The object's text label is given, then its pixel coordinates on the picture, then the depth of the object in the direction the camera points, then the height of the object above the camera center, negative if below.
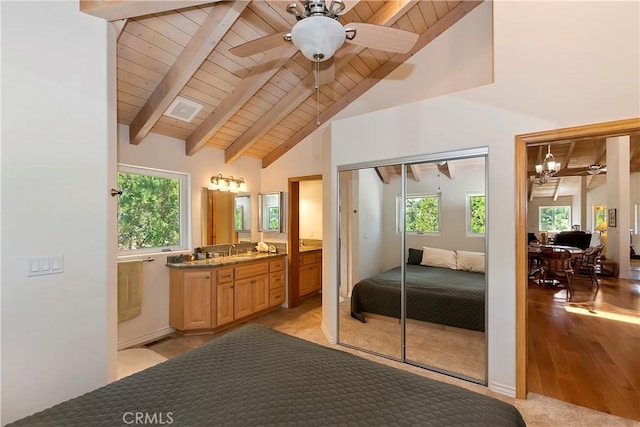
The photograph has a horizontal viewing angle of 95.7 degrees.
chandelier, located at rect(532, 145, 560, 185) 5.69 +0.89
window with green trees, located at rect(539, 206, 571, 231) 11.38 -0.22
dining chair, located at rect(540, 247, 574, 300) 4.84 -0.86
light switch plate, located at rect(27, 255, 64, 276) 1.70 -0.30
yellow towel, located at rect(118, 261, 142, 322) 3.07 -0.81
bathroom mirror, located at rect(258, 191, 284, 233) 4.64 +0.03
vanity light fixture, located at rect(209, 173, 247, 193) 4.14 +0.45
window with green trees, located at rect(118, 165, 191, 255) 3.34 +0.05
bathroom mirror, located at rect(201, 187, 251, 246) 4.05 -0.04
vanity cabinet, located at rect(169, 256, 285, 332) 3.44 -1.02
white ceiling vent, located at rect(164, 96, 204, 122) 3.11 +1.17
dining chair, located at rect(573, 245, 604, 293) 5.44 -0.95
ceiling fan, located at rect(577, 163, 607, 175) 6.50 +1.01
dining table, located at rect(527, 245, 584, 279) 5.23 -0.85
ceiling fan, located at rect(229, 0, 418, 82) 1.52 +1.08
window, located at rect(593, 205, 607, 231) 9.41 -0.06
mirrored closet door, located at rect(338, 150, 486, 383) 2.64 -0.50
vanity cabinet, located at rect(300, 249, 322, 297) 4.88 -1.02
